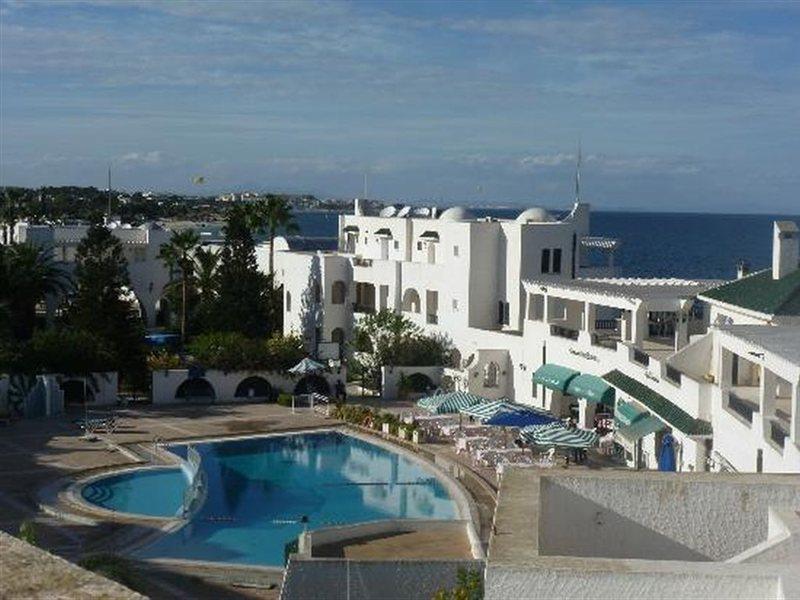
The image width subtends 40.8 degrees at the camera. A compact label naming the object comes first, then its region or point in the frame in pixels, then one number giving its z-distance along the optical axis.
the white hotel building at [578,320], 24.14
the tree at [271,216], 53.53
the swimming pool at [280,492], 25.14
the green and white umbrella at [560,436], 29.81
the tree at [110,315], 42.62
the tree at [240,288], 48.22
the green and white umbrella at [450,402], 35.72
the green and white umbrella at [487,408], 33.56
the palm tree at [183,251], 52.47
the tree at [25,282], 47.94
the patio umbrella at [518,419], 32.50
